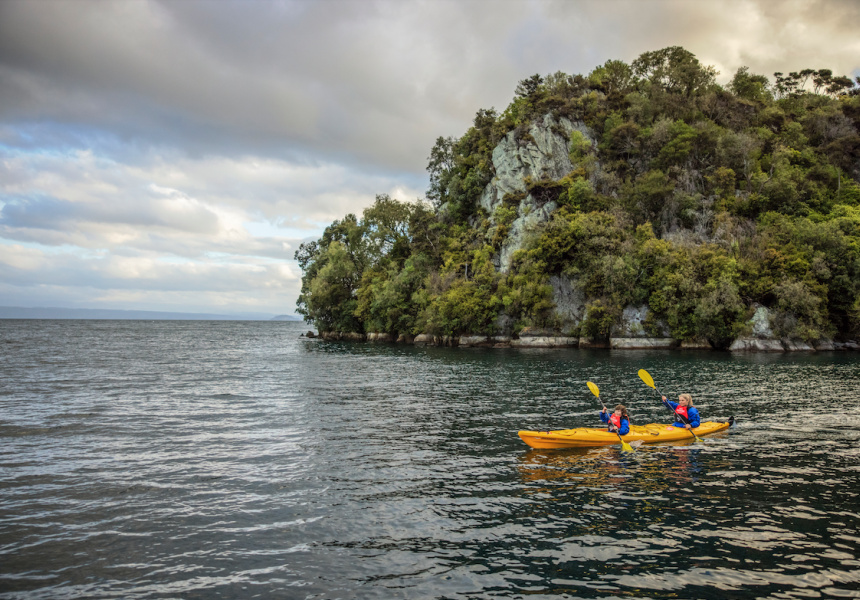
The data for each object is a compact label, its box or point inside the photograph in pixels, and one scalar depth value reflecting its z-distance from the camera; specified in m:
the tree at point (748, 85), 94.44
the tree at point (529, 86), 93.38
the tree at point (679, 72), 90.57
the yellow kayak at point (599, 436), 16.67
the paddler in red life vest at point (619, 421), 17.31
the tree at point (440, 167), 98.69
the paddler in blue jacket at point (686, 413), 18.50
